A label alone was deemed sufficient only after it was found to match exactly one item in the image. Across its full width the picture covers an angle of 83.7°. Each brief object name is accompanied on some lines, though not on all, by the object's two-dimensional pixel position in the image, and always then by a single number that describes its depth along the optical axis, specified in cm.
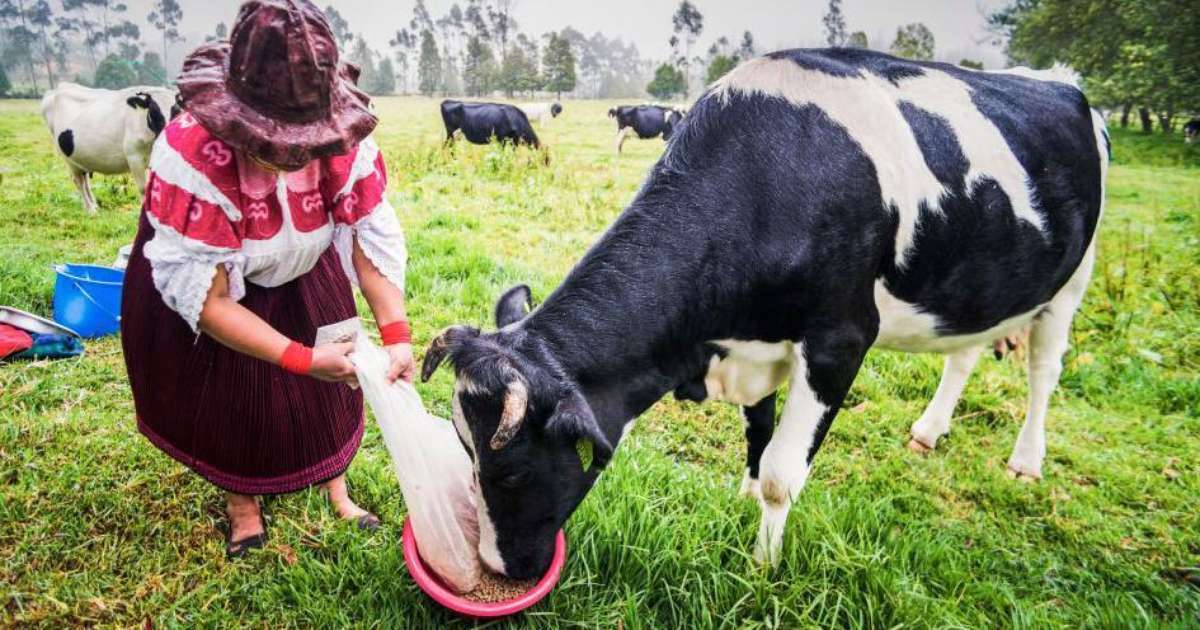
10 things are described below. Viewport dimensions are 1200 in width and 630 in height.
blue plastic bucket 421
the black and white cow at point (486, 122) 2099
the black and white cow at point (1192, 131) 2020
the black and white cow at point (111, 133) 801
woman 172
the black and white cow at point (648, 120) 2427
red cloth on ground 384
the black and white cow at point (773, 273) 192
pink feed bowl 202
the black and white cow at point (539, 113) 3189
